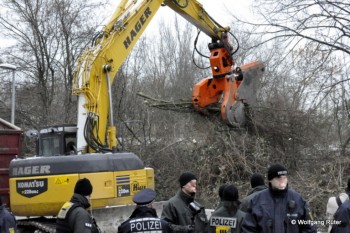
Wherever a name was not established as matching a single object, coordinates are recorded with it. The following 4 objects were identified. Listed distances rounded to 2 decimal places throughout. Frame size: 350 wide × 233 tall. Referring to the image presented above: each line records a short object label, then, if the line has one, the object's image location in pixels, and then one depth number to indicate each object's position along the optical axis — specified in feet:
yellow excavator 31.50
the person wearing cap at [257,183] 22.54
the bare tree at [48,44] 91.45
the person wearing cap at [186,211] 20.36
